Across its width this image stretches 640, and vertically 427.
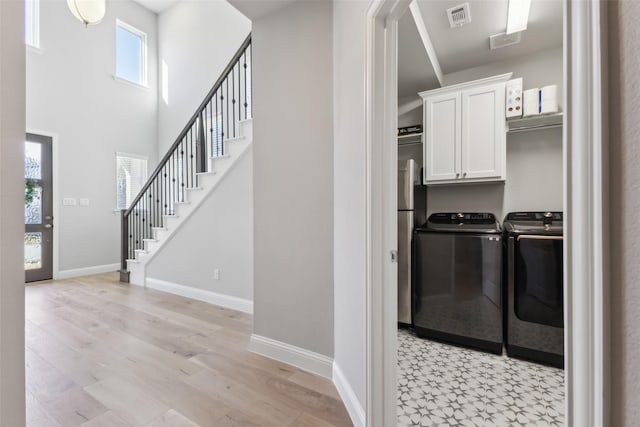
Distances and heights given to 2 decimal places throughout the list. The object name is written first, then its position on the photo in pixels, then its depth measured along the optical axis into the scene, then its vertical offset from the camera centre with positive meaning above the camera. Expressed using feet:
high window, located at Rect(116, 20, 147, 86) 18.66 +10.98
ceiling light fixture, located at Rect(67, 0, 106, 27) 9.36 +6.88
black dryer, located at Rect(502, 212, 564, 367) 6.75 -2.02
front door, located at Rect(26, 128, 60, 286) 15.06 +0.30
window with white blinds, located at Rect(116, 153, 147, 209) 18.19 +2.46
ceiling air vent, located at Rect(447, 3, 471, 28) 6.91 +5.00
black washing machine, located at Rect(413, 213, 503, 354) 7.50 -2.00
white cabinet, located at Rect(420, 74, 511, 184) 8.51 +2.53
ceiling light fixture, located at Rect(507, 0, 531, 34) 6.79 +5.00
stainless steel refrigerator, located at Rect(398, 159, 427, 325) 8.74 -0.54
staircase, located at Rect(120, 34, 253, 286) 10.82 +0.81
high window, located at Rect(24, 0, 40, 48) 14.36 +9.78
